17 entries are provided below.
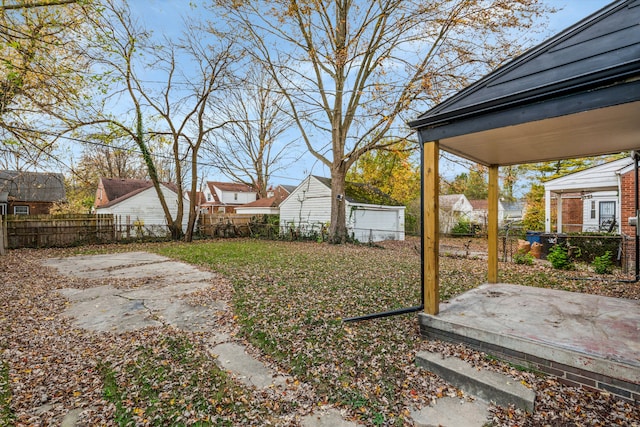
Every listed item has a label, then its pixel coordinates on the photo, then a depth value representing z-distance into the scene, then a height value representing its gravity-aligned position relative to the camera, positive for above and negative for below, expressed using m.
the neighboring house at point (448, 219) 20.89 -0.31
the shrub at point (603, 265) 6.89 -1.16
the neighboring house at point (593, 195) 8.79 +0.78
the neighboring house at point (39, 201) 23.28 +1.02
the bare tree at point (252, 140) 16.94 +5.45
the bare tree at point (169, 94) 12.73 +5.83
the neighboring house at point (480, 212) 21.41 +0.24
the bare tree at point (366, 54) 10.03 +5.93
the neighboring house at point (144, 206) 21.06 +0.56
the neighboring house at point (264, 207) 23.78 +0.62
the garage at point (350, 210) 16.31 +0.23
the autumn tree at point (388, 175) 22.41 +2.96
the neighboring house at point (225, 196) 36.94 +2.35
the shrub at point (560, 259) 7.58 -1.13
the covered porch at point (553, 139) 2.40 +0.89
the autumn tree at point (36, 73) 5.41 +2.79
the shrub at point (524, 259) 8.34 -1.24
